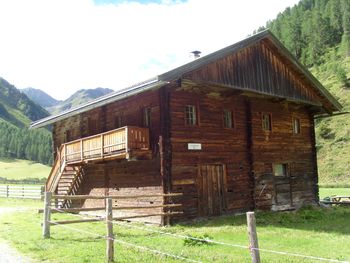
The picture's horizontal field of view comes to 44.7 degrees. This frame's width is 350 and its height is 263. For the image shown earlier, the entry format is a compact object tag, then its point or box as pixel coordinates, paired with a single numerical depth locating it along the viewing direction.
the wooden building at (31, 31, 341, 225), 19.22
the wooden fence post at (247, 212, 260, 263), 7.12
